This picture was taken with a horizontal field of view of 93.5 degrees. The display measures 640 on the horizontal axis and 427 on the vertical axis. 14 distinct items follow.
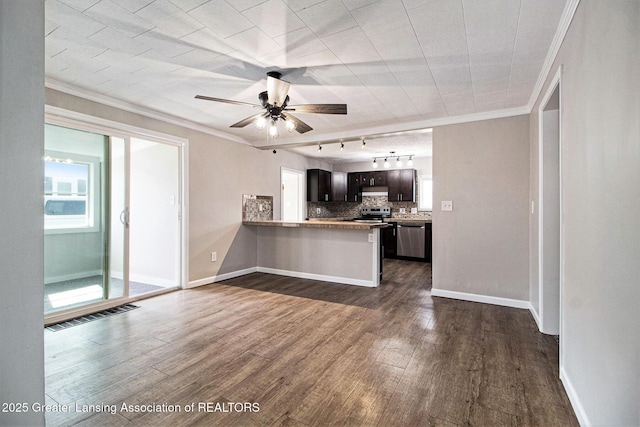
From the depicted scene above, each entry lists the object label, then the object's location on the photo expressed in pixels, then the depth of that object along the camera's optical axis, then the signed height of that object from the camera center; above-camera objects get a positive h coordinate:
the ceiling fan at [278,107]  2.54 +0.93
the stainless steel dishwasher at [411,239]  6.43 -0.60
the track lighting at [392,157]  6.49 +1.19
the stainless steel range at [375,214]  7.39 -0.05
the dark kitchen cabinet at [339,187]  7.50 +0.63
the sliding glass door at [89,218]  3.06 -0.07
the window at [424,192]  7.08 +0.47
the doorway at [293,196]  6.86 +0.36
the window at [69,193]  3.10 +0.20
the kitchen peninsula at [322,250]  4.31 -0.60
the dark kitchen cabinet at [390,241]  6.76 -0.66
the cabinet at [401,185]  6.89 +0.63
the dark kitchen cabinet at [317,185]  6.86 +0.62
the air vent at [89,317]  2.83 -1.08
